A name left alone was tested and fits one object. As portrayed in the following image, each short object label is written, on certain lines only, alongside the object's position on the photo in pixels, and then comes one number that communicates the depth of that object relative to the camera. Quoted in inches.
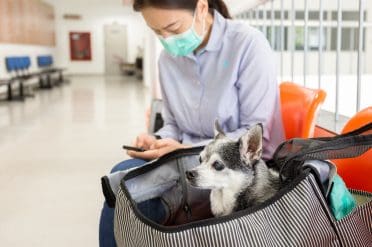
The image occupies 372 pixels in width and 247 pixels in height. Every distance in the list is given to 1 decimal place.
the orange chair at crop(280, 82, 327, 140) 54.7
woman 55.5
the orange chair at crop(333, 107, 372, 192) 46.0
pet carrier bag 32.5
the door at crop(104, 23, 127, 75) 709.3
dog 42.8
